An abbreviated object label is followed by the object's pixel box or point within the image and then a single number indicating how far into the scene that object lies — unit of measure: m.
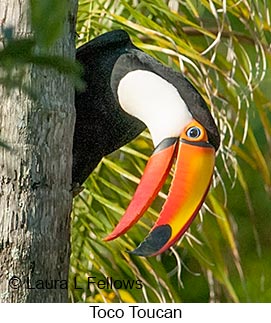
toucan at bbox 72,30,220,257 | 7.85
